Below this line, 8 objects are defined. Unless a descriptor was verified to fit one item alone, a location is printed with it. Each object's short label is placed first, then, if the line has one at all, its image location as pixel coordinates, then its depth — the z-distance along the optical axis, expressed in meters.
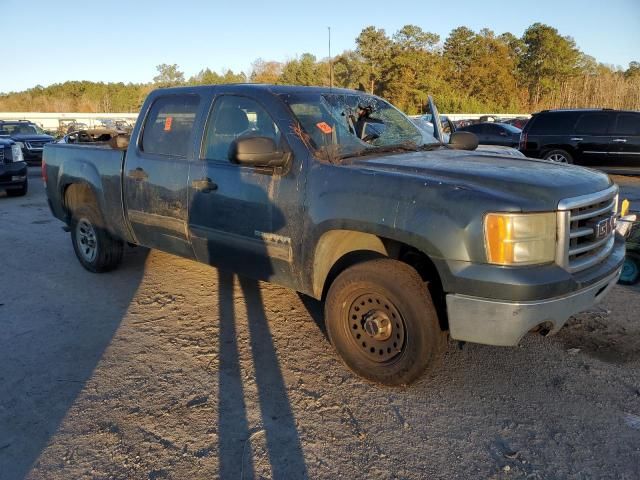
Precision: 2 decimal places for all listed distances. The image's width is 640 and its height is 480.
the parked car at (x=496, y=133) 18.27
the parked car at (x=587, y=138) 12.98
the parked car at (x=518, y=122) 26.62
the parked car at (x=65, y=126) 28.54
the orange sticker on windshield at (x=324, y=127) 3.72
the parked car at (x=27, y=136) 17.88
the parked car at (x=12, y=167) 11.56
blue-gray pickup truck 2.78
